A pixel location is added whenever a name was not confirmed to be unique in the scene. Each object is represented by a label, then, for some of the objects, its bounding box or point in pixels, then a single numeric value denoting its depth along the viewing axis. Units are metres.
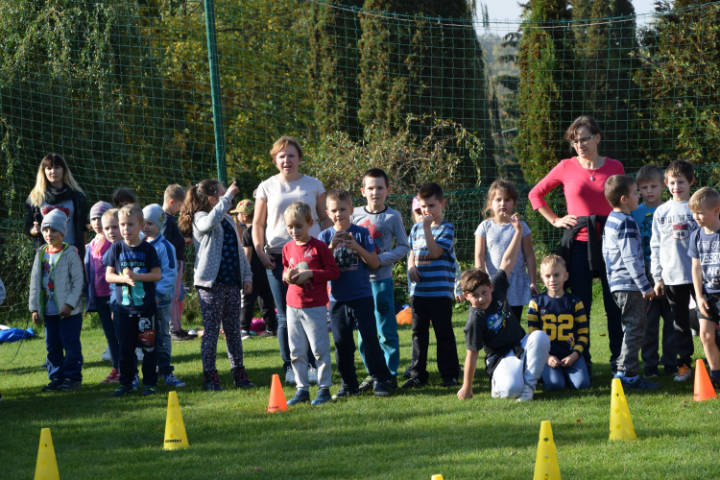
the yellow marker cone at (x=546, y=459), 7.44
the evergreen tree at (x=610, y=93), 44.03
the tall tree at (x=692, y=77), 32.00
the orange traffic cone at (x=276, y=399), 11.62
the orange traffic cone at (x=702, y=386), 11.02
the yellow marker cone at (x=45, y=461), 8.20
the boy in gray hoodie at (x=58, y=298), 14.20
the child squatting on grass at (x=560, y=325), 12.16
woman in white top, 12.96
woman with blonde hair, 15.27
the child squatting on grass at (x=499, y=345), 11.80
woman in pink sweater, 12.92
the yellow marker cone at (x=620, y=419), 9.27
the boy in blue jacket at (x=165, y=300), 14.32
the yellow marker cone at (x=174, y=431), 9.86
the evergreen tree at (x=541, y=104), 38.44
